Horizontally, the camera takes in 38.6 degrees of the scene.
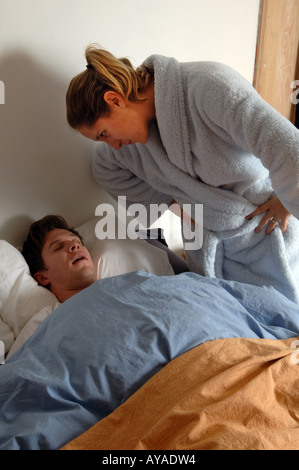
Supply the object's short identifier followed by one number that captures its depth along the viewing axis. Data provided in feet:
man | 4.36
